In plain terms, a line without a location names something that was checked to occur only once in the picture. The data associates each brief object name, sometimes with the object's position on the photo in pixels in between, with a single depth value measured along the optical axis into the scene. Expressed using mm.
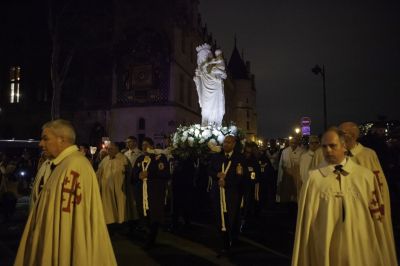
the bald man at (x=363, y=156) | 4625
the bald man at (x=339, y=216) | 3422
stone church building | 35375
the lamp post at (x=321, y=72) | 23984
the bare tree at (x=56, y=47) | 26750
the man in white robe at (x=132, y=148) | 10133
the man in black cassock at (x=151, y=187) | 7721
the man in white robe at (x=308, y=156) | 8133
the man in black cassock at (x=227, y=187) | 7148
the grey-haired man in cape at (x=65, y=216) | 3367
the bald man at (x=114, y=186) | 9062
